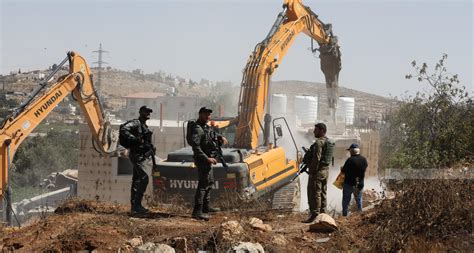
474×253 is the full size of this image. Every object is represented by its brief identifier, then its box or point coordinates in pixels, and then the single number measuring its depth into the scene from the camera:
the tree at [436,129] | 19.41
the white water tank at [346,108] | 47.74
